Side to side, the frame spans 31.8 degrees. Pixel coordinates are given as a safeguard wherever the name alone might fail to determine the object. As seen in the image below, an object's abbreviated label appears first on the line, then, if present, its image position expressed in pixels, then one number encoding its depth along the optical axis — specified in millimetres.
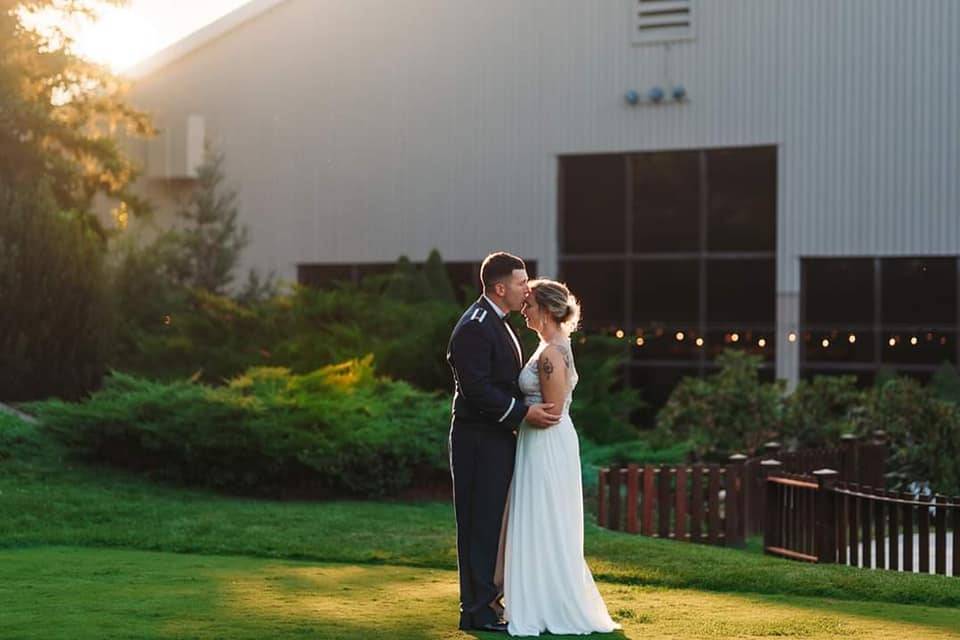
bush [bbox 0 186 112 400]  24438
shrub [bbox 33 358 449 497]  17344
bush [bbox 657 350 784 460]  21828
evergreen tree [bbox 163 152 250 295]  35062
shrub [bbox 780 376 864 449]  21609
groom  9359
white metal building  30406
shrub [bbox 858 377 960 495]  20000
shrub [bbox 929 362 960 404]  26359
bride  9320
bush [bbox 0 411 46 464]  17969
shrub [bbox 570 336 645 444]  21484
